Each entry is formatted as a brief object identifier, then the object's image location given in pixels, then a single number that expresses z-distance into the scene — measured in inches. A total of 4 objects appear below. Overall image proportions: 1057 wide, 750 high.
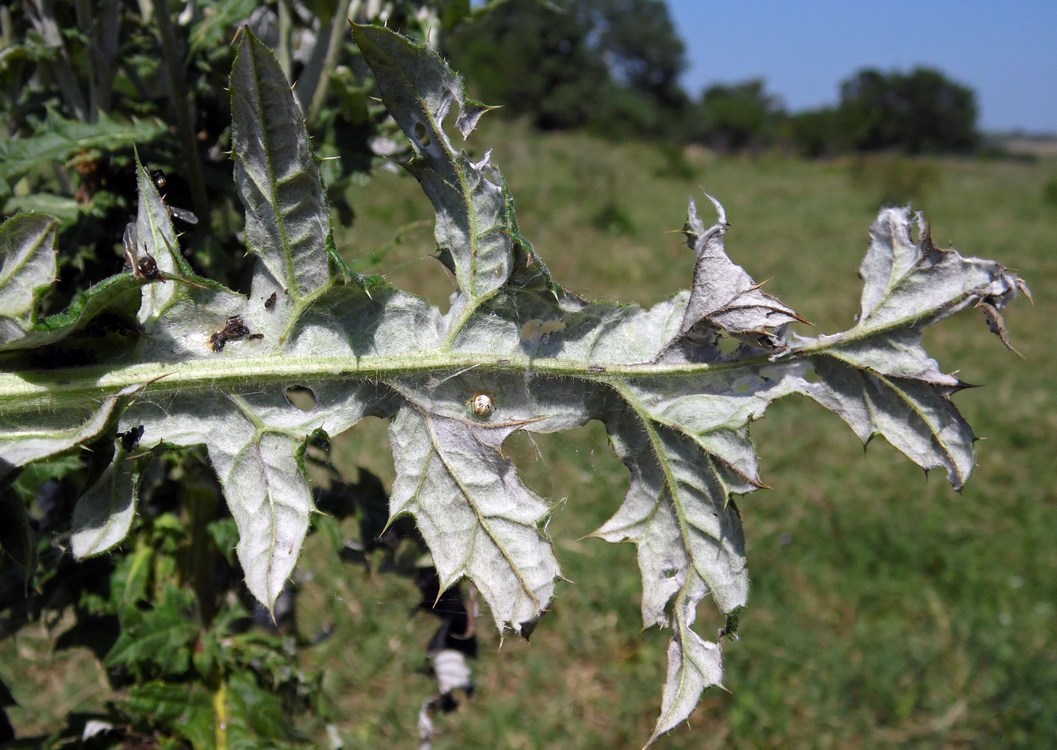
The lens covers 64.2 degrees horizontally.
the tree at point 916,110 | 1057.7
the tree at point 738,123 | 1109.5
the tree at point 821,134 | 975.8
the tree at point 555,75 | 892.6
